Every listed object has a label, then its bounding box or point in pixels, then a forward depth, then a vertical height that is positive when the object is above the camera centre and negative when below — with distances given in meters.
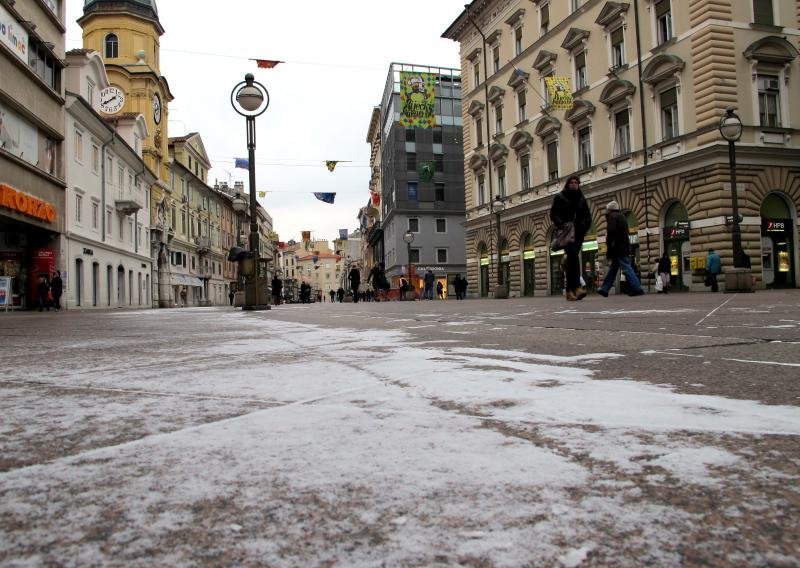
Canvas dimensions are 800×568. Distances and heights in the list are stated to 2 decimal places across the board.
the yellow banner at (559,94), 24.58 +8.18
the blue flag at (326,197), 42.34 +7.41
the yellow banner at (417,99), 27.47 +9.27
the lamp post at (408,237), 32.80 +3.42
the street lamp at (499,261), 28.00 +1.96
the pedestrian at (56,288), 21.73 +0.81
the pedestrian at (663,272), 20.88 +0.67
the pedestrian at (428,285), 35.12 +0.82
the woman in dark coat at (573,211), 9.49 +1.33
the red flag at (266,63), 20.09 +8.06
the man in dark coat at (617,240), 10.23 +0.90
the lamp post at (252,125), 12.70 +3.94
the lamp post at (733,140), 14.95 +3.77
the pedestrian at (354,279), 28.61 +1.05
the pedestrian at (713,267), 18.59 +0.70
